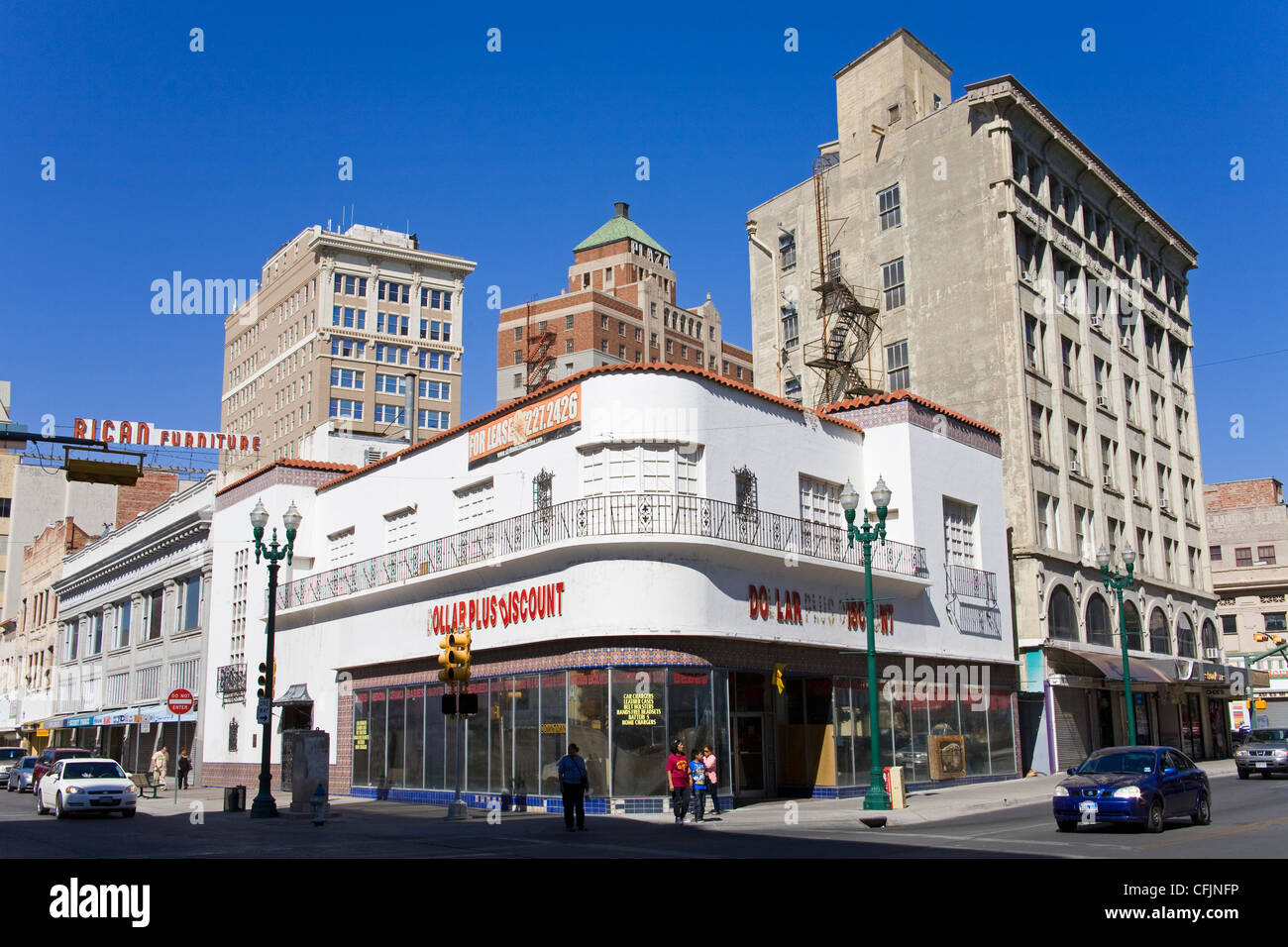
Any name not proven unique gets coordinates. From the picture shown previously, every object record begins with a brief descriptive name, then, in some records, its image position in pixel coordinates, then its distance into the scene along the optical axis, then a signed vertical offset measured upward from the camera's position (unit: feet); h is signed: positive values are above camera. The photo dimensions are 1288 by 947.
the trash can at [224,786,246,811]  89.76 -8.83
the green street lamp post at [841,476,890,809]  77.46 +5.32
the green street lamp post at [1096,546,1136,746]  111.65 +9.18
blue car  58.90 -6.52
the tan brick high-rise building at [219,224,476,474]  344.69 +107.77
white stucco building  82.84 +6.75
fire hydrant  75.10 -8.10
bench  123.95 -10.39
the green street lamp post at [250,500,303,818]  82.09 +6.00
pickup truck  110.42 -8.84
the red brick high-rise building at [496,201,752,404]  354.33 +116.53
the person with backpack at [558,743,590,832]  68.39 -6.31
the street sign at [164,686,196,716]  97.08 -1.28
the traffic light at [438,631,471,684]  73.77 +1.42
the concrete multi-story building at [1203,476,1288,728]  238.68 +18.32
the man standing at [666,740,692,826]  72.79 -6.73
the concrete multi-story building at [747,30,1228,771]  136.36 +45.53
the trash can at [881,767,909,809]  80.69 -8.08
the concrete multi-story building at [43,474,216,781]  145.69 +8.35
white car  87.76 -7.72
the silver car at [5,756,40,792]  136.98 -10.06
